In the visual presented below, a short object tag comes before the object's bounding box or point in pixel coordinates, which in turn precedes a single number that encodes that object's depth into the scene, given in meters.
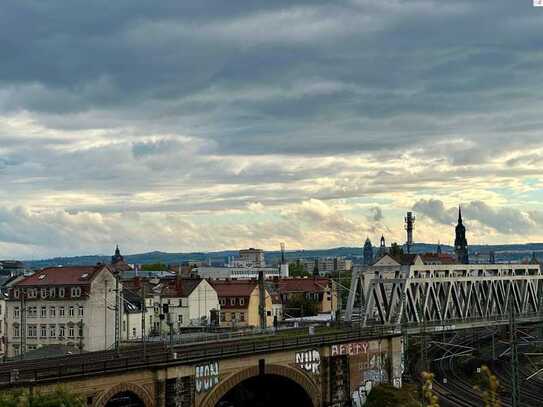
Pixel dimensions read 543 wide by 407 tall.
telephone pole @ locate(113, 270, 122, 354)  100.25
